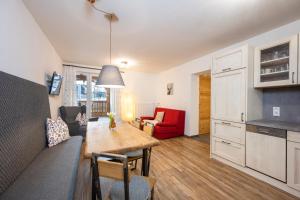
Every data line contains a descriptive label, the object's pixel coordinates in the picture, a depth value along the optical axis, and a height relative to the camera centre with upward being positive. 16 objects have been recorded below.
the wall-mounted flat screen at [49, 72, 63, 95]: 2.91 +0.32
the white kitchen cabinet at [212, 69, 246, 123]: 2.25 +0.05
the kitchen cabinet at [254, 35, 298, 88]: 1.85 +0.55
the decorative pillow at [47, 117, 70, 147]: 1.88 -0.49
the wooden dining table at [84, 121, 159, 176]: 1.26 -0.46
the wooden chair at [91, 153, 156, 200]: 0.85 -0.67
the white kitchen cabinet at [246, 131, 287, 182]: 1.79 -0.79
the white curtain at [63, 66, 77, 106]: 4.28 +0.41
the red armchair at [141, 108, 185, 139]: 4.04 -0.82
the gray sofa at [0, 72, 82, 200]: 0.96 -0.56
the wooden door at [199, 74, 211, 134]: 4.58 -0.14
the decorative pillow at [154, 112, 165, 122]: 4.75 -0.61
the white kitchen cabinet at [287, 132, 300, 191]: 1.66 -0.75
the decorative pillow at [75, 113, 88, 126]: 3.67 -0.56
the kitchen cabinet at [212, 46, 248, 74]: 2.22 +0.69
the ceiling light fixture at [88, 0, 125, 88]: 2.02 +0.34
